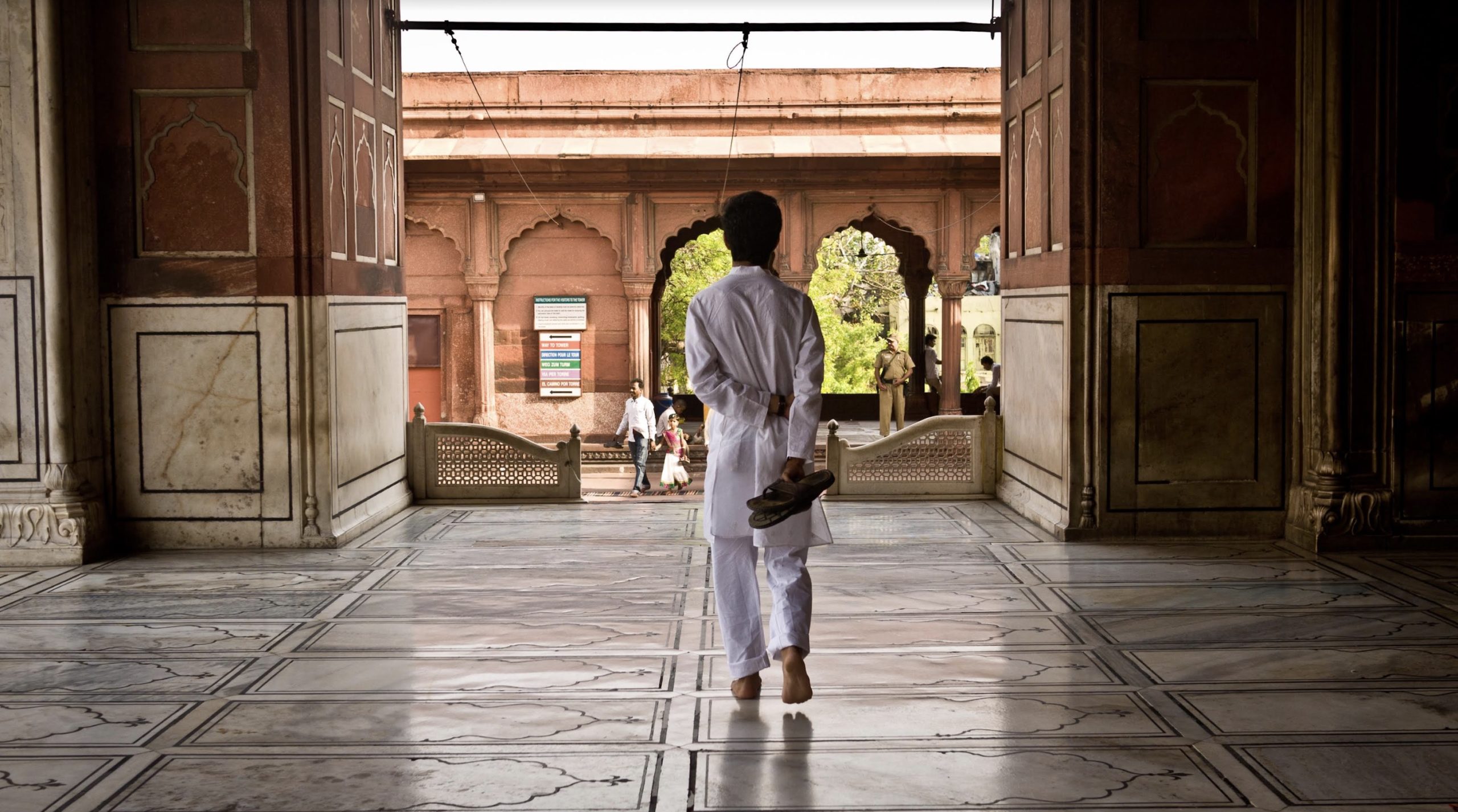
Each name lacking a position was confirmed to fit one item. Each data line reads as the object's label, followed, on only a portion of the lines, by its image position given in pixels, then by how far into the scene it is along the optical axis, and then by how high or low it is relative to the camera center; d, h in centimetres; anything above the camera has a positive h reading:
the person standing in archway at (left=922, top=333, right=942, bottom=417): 1678 -19
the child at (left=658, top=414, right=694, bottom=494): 1227 -91
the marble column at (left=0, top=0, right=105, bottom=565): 627 +35
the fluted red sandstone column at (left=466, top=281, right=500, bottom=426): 1501 +17
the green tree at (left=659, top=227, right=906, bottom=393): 2447 +139
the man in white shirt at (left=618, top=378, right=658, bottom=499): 1222 -58
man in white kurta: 381 -16
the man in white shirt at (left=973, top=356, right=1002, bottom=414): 1577 -34
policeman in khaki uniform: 1538 -17
